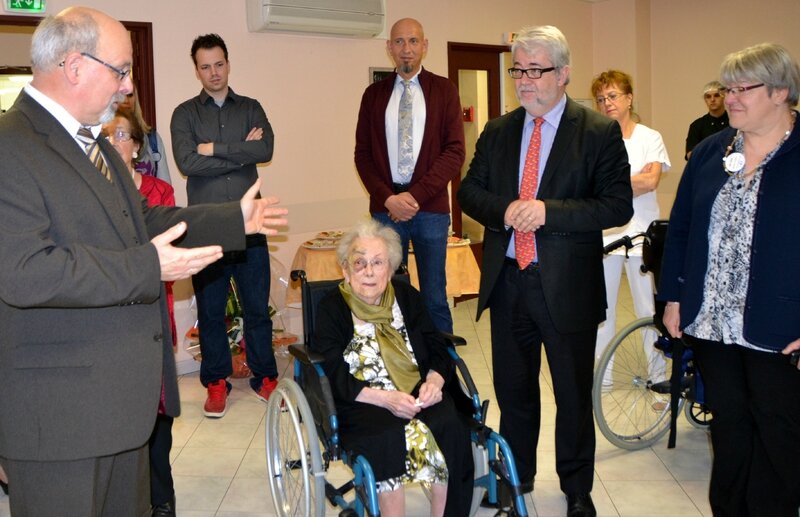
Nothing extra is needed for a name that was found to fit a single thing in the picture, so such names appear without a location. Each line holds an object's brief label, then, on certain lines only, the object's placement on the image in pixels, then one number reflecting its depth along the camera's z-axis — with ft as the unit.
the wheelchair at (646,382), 10.75
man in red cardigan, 14.08
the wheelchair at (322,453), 7.98
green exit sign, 14.57
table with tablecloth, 16.53
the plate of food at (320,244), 16.62
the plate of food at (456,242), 18.15
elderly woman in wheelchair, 8.33
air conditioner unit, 17.12
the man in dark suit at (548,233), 8.96
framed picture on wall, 19.65
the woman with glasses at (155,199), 9.26
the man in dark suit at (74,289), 5.57
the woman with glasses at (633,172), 13.20
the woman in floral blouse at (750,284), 7.64
